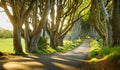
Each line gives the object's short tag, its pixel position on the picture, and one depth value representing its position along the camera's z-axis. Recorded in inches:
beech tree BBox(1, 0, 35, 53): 932.6
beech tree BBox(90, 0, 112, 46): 968.6
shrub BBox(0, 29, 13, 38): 2204.8
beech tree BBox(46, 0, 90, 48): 1494.8
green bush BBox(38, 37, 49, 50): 1296.8
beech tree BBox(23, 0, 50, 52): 1053.9
